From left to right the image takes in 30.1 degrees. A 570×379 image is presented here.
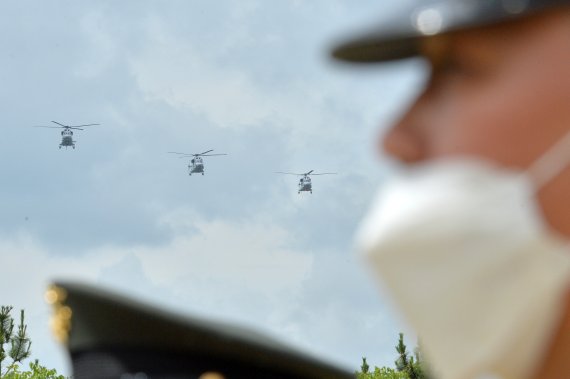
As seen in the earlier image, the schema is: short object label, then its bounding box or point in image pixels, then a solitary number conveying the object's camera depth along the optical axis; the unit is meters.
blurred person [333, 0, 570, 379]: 1.84
